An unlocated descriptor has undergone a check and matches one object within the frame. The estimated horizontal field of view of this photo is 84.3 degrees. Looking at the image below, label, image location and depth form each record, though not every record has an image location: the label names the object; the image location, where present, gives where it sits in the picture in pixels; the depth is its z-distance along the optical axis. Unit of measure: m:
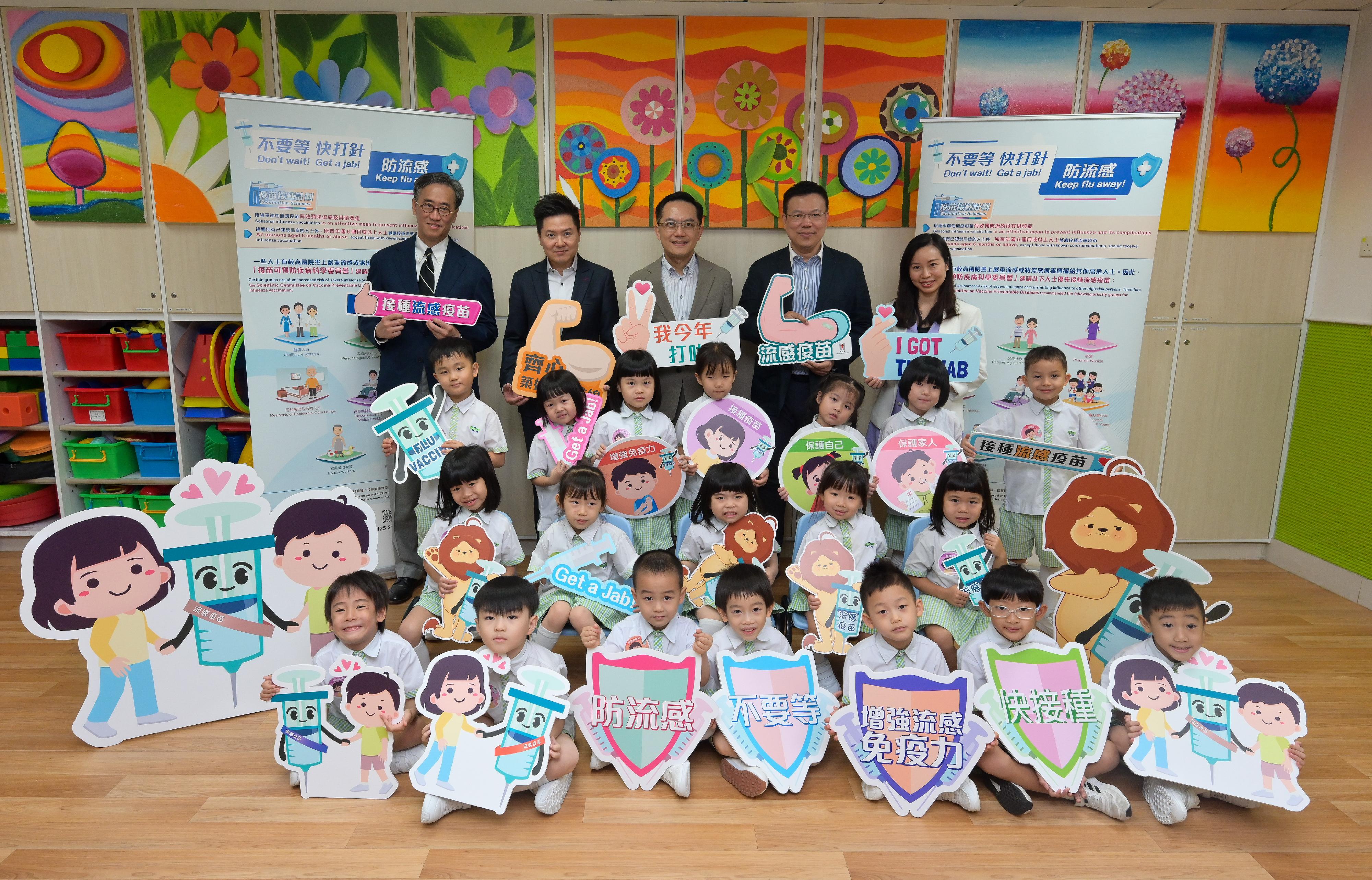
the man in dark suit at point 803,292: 3.62
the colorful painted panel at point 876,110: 4.00
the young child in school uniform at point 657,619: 2.55
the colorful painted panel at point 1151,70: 4.01
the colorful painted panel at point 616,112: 3.97
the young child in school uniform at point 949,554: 2.77
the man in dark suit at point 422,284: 3.61
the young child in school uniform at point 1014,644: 2.26
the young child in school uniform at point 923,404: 3.25
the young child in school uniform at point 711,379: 3.26
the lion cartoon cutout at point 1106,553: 2.65
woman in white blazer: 3.51
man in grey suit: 3.56
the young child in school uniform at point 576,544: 2.81
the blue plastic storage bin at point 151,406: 4.19
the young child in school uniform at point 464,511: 2.90
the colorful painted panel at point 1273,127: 4.03
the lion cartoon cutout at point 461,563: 2.73
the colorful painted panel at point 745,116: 3.98
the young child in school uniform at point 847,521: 2.88
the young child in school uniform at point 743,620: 2.49
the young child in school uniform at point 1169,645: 2.25
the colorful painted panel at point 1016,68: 4.00
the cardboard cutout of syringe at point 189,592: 2.46
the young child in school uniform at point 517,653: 2.29
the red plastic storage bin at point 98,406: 4.20
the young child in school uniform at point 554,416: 3.20
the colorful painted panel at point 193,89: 3.91
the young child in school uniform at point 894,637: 2.45
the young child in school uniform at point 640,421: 3.24
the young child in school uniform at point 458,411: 3.30
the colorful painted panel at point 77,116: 3.90
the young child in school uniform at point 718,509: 2.88
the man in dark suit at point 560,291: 3.55
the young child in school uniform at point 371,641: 2.41
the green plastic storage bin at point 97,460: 4.21
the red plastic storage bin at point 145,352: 4.16
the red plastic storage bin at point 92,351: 4.18
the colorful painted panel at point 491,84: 3.94
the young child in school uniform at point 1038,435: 3.30
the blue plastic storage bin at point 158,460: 4.23
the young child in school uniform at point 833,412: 3.12
